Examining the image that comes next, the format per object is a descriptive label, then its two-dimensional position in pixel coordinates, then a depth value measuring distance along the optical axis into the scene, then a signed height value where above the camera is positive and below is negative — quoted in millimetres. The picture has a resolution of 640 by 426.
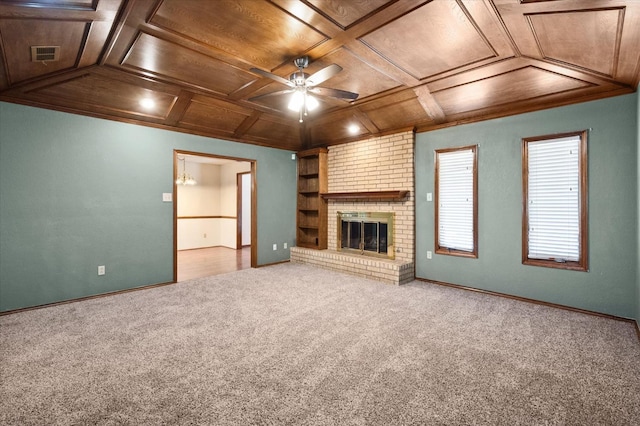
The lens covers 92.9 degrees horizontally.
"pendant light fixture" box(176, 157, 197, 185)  7635 +934
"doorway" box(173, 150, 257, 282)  8047 +137
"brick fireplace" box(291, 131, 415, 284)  4840 +256
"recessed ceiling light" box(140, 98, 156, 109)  3937 +1451
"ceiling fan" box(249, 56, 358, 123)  2969 +1352
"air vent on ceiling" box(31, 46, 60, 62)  2672 +1454
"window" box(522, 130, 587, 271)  3447 +129
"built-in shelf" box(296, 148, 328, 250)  6059 +261
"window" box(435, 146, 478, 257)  4273 +153
